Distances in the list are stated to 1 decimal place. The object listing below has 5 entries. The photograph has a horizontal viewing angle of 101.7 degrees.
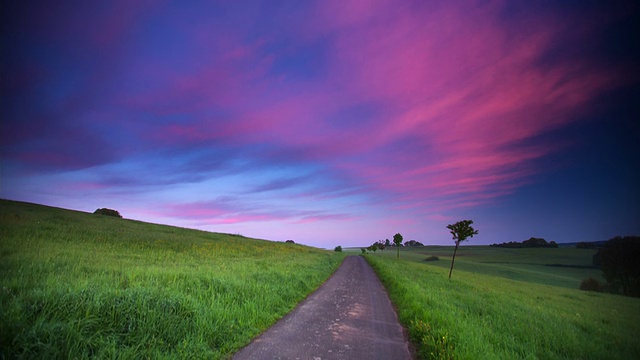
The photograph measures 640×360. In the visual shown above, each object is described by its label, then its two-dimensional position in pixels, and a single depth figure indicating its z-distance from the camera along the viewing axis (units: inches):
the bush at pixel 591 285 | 2139.0
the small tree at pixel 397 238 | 3289.4
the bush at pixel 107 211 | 3514.0
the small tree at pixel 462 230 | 1368.1
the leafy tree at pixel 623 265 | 2047.2
